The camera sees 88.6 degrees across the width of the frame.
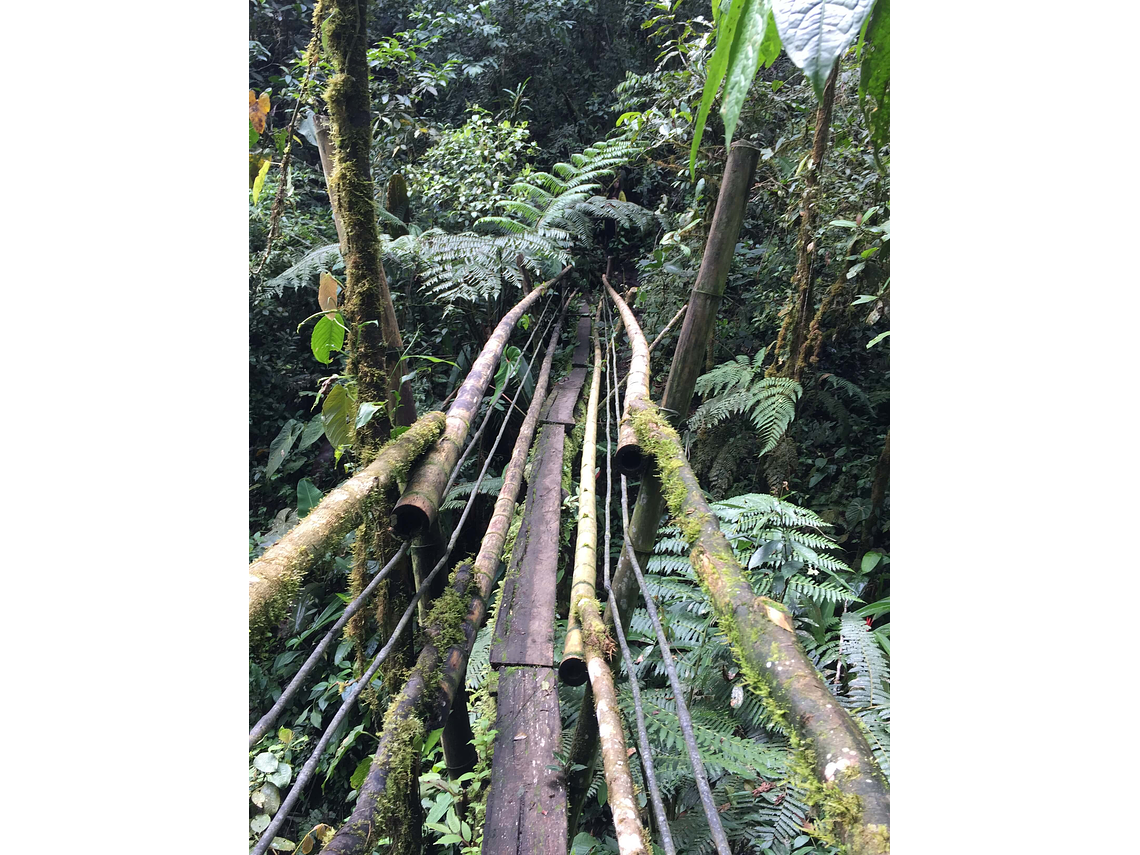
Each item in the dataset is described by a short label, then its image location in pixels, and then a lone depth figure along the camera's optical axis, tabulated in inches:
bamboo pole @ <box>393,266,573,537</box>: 47.9
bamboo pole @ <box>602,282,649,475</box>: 56.7
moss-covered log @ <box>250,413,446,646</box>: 29.3
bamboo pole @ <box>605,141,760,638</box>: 66.7
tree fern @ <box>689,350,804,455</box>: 101.0
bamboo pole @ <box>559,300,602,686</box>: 56.2
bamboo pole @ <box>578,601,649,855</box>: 30.7
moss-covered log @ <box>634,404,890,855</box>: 19.9
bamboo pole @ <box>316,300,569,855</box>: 35.0
